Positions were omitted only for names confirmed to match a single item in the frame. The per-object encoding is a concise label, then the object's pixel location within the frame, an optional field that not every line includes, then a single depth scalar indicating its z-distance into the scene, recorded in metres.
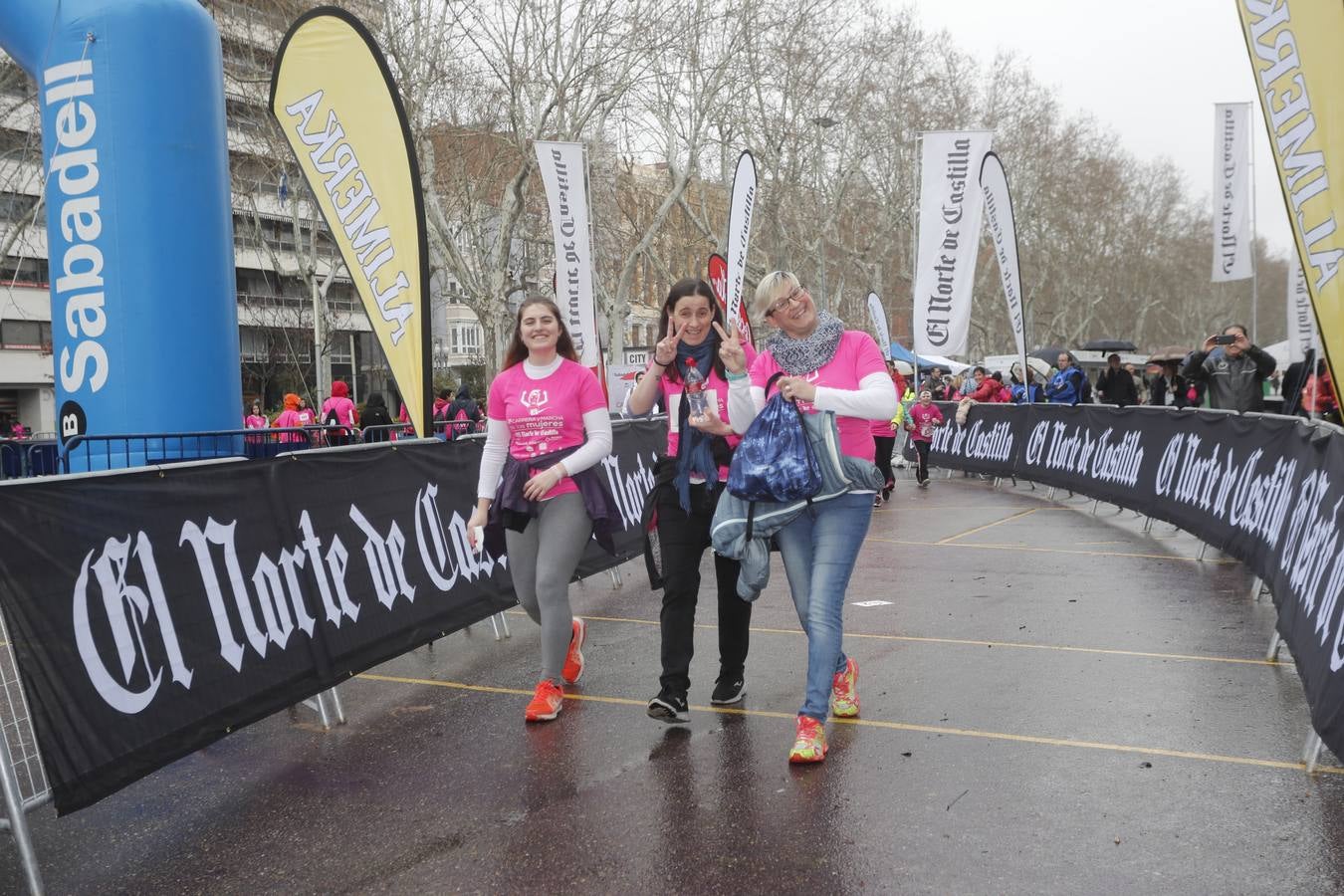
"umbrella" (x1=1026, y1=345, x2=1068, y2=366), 43.38
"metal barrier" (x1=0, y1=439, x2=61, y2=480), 8.07
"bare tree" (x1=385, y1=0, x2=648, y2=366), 25.11
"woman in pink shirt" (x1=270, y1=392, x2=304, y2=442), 17.70
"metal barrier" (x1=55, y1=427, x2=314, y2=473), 7.39
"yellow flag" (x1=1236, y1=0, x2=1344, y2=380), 5.98
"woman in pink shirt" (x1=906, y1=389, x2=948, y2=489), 18.39
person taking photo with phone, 12.18
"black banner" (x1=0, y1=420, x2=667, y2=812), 3.80
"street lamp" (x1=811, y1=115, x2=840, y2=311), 38.26
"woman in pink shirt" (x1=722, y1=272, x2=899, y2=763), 4.62
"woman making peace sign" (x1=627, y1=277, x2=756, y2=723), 4.95
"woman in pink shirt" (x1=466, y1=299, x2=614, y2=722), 5.25
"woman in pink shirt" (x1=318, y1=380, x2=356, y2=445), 16.72
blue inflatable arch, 7.96
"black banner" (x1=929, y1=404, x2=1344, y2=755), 4.94
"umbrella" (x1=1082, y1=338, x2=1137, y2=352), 51.16
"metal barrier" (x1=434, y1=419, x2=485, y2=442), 14.02
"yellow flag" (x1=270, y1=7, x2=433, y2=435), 7.78
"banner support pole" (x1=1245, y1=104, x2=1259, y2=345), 22.88
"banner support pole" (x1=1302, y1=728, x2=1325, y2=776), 4.40
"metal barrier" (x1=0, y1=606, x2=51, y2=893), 3.53
